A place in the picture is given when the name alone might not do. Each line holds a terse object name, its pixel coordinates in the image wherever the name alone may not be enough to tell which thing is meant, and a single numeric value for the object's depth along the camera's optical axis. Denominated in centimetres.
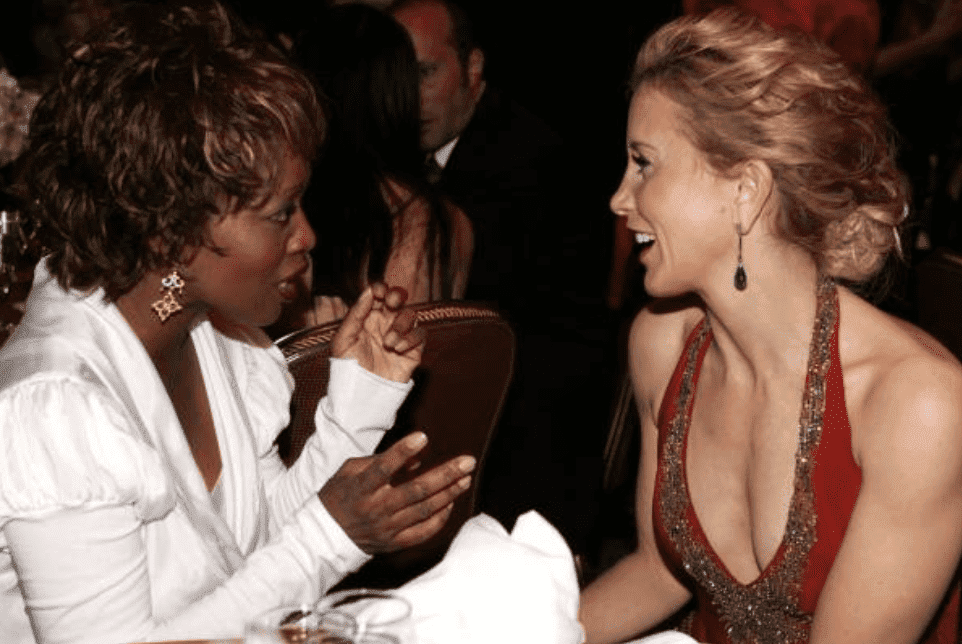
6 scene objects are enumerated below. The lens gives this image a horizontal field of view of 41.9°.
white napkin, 127
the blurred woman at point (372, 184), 286
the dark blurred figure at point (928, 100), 479
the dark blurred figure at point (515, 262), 366
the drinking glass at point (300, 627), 113
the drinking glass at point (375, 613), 118
